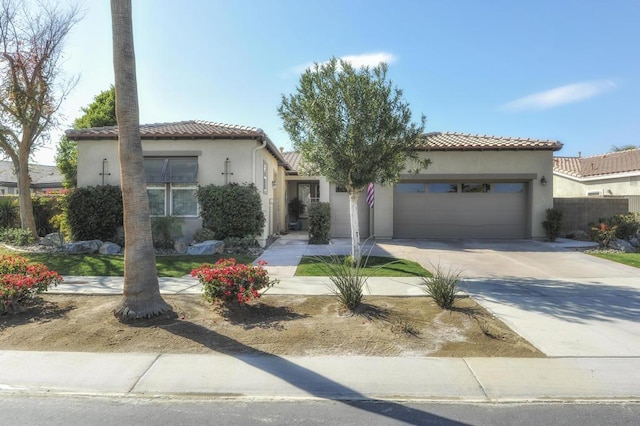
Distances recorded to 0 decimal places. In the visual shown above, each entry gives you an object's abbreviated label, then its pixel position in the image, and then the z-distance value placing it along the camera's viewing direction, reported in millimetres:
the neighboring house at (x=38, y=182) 36219
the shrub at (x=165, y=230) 13156
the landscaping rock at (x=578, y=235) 16834
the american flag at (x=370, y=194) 15930
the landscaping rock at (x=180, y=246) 13100
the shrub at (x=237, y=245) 13125
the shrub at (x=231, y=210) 13562
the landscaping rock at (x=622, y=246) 14039
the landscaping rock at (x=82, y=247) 12656
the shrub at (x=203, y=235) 13477
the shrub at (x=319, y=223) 15305
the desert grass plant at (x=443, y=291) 6691
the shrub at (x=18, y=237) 14367
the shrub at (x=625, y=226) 15102
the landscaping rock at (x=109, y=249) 12793
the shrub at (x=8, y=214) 17562
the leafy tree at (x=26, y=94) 14727
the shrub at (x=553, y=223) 16156
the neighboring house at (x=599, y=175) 22578
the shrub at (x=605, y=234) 14180
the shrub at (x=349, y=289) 6508
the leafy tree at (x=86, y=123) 28641
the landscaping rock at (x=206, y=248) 12641
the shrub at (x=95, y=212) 13891
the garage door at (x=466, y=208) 17203
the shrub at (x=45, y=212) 17656
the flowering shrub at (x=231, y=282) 6285
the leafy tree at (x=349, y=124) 9562
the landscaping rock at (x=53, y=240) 13719
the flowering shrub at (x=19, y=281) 6215
